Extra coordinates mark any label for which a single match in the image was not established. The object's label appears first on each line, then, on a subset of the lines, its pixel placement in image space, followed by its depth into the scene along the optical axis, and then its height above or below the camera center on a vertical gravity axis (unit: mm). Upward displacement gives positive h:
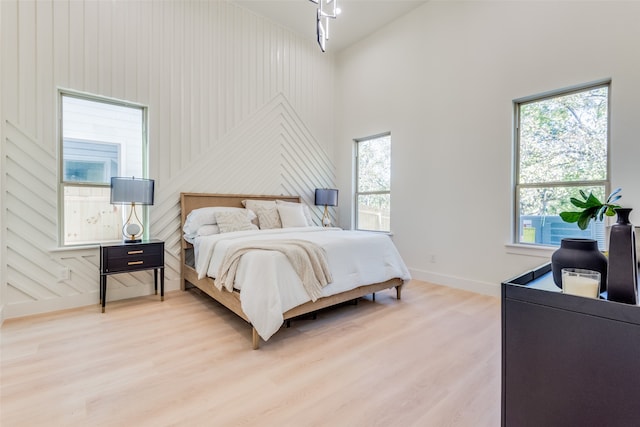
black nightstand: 2969 -533
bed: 2244 -578
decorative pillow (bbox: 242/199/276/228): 4129 +71
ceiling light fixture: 2232 +1485
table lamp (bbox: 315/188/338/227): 5020 +218
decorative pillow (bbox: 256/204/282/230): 3979 -121
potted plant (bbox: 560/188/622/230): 1030 +7
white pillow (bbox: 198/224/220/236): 3485 -257
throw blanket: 2475 -453
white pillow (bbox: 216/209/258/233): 3547 -154
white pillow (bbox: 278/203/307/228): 4113 -94
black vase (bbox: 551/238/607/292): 1094 -174
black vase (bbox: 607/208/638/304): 892 -164
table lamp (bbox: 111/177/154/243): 3062 +138
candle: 950 -231
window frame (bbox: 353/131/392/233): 5325 +368
